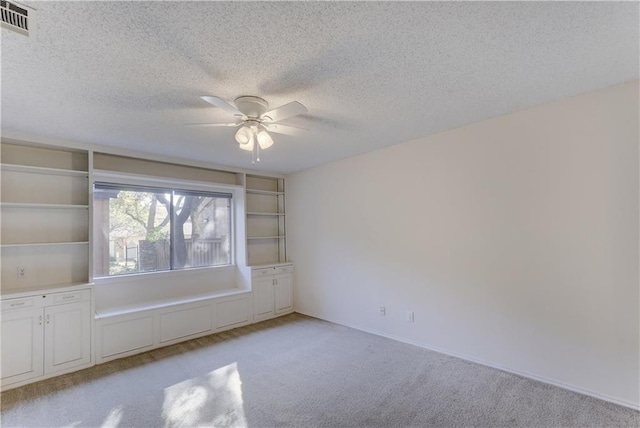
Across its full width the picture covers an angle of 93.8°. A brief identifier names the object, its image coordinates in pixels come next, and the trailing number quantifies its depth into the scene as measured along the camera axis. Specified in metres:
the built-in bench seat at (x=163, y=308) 3.43
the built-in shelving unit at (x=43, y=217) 3.15
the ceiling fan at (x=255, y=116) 2.22
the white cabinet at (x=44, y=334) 2.82
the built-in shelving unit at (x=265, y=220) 5.20
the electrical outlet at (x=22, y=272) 3.19
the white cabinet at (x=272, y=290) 4.73
